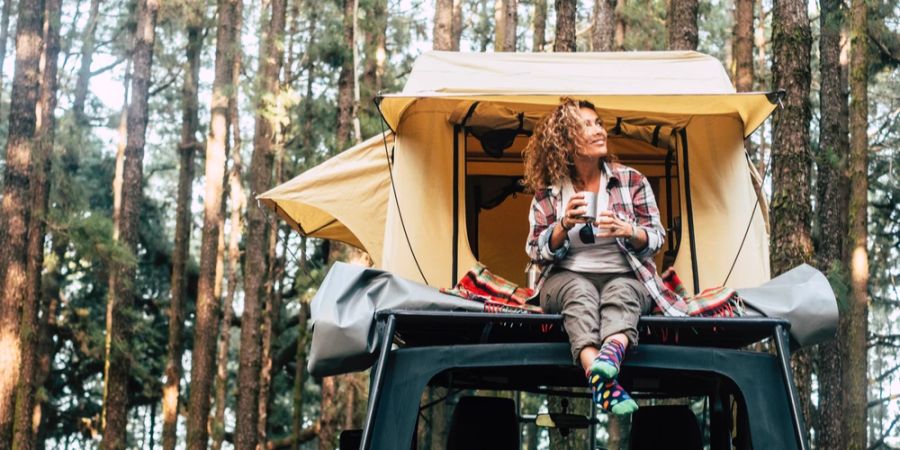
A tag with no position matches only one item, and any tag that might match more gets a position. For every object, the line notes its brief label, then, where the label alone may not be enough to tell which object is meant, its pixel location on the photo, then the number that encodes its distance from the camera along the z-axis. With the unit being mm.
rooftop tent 5797
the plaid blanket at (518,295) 4758
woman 4250
